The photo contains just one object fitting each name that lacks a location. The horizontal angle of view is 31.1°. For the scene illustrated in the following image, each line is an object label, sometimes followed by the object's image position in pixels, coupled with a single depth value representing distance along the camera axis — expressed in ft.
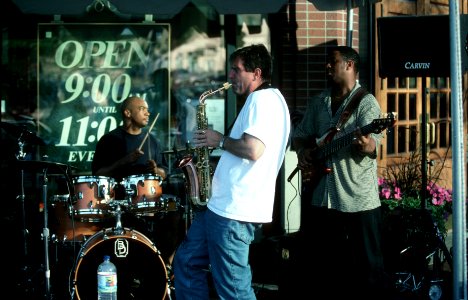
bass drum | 22.63
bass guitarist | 20.81
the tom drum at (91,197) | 23.36
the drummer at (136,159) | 25.22
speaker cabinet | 24.62
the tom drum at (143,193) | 23.43
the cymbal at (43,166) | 21.56
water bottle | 21.90
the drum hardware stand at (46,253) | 22.90
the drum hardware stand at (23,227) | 24.95
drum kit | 22.67
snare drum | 23.76
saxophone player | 17.72
